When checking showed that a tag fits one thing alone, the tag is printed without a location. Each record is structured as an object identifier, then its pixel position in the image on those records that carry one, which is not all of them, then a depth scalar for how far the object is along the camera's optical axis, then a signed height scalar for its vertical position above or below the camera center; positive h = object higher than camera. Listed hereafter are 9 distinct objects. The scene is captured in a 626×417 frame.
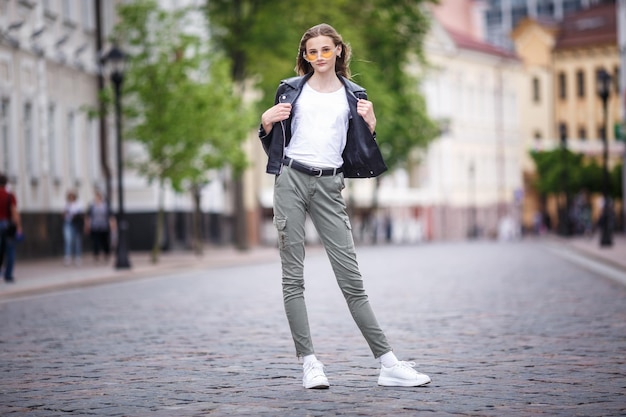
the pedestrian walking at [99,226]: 34.19 -0.09
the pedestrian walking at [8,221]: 24.27 +0.06
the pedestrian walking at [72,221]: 33.84 +0.04
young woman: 8.94 +0.27
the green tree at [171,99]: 34.91 +2.79
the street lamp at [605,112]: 40.12 +2.57
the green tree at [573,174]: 82.29 +1.92
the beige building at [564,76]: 103.12 +9.06
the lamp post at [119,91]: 30.98 +2.65
